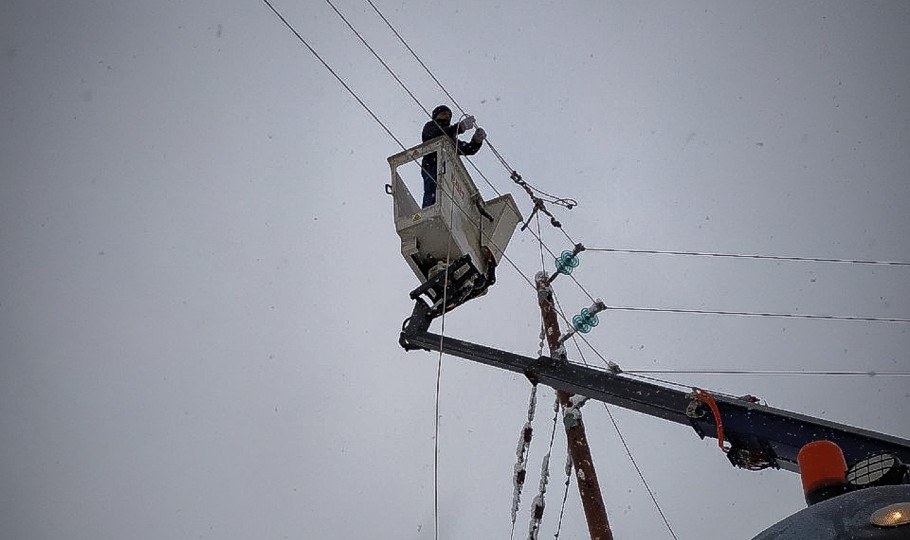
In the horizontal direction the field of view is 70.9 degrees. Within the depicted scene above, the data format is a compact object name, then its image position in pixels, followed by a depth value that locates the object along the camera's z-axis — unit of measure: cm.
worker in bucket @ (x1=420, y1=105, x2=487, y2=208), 711
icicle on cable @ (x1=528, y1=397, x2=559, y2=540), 744
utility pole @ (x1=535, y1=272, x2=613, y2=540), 658
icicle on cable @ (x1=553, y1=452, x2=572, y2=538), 855
